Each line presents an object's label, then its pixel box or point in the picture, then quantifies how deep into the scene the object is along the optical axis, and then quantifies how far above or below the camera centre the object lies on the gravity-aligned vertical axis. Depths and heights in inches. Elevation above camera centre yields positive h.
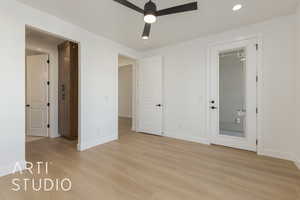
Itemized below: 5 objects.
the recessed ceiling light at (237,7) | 92.9 +60.2
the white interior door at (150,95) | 172.1 +4.8
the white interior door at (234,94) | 118.6 +4.0
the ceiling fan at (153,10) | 71.8 +47.7
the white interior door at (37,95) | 162.1 +4.8
